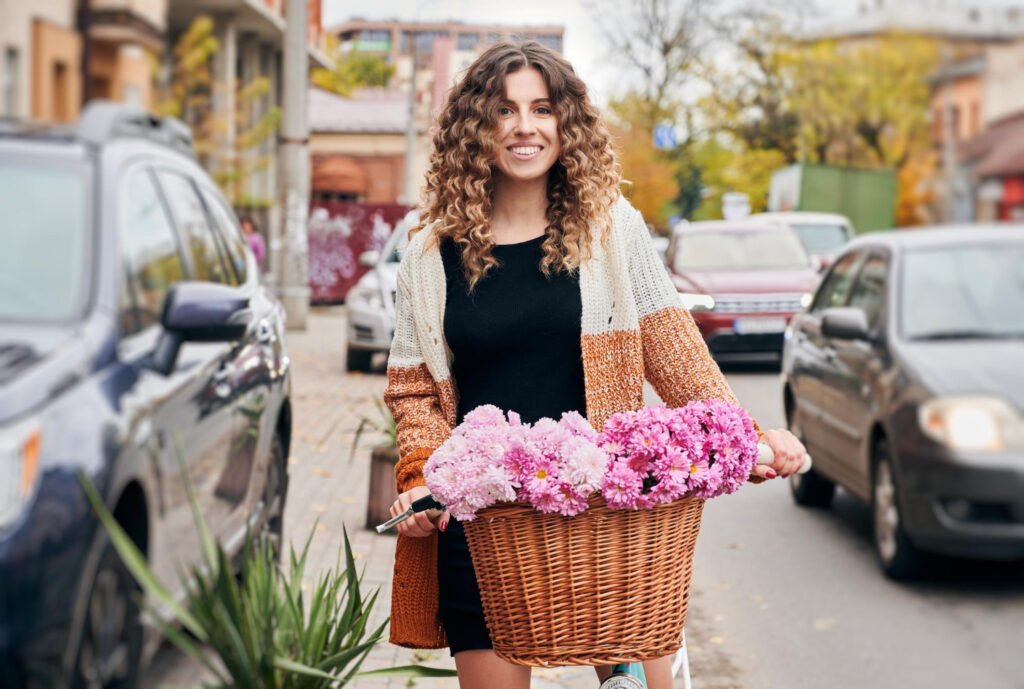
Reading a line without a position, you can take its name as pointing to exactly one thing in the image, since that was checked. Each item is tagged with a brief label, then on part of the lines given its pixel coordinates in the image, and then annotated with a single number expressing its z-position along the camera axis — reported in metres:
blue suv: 3.42
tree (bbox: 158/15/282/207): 15.33
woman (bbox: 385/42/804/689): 3.18
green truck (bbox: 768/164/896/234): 38.50
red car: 17.77
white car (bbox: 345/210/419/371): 17.50
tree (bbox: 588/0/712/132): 64.19
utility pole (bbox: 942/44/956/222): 38.45
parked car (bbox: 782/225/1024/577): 6.88
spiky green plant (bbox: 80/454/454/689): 3.07
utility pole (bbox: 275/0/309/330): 22.75
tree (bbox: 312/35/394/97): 88.54
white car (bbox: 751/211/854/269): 25.38
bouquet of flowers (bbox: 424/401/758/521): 2.61
